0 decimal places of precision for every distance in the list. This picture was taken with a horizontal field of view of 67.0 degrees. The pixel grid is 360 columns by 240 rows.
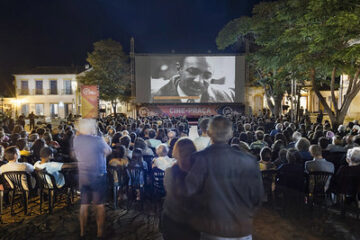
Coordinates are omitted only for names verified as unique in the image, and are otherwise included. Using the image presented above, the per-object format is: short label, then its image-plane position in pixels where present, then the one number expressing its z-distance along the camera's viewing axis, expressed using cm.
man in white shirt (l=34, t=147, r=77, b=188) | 446
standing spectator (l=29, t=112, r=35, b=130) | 1821
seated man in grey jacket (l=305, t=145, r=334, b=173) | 430
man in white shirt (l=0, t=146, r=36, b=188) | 436
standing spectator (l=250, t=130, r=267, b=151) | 611
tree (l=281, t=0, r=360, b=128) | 739
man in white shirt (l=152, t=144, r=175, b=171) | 439
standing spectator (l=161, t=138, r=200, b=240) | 218
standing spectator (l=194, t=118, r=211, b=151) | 518
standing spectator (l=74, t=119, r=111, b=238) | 337
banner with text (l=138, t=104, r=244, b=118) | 2612
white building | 3234
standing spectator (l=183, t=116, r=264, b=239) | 190
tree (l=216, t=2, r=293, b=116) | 1365
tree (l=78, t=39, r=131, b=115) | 2579
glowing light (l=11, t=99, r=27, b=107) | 3192
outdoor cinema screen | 2395
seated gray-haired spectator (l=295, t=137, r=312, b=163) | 503
